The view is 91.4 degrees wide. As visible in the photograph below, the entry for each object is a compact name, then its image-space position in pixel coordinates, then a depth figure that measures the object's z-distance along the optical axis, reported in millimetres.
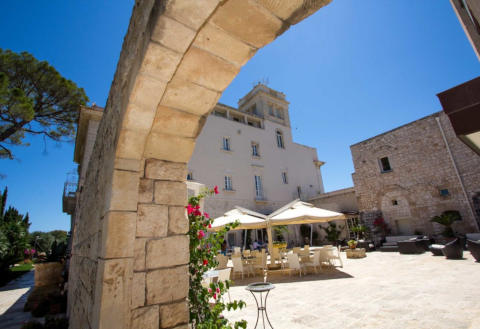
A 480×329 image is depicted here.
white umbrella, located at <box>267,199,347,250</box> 7113
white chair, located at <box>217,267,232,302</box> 3982
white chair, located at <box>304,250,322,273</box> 6791
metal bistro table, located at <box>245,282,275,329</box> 2988
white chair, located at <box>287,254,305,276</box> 6631
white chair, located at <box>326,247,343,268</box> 7088
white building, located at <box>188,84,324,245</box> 15922
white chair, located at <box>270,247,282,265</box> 7845
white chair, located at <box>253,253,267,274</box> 7129
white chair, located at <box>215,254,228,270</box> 7016
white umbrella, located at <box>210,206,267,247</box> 7465
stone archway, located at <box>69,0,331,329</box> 1425
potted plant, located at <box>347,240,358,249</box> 10250
